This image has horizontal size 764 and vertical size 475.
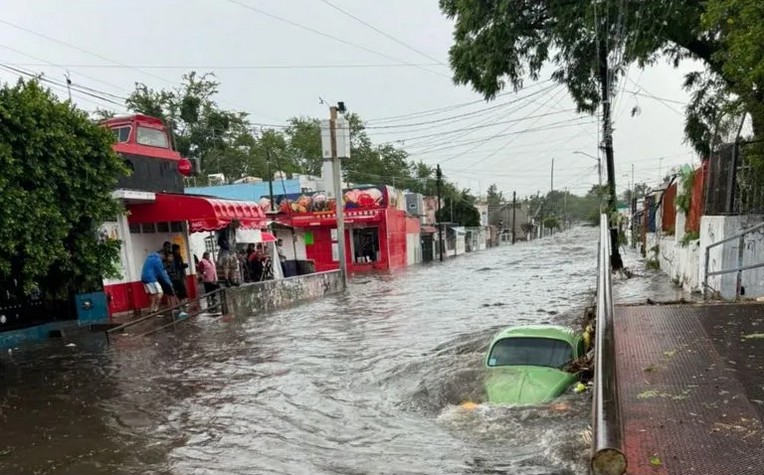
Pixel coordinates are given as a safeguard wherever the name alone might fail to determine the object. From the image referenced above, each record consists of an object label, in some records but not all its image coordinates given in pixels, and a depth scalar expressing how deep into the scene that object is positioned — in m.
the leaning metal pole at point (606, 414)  1.79
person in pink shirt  17.70
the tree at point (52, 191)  9.91
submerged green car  6.69
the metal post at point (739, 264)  9.07
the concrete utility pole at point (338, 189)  24.09
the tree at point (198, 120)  48.22
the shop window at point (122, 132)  16.97
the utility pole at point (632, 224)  49.94
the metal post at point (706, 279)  10.94
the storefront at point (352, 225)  36.59
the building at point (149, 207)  15.87
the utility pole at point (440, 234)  49.69
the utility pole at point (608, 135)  18.45
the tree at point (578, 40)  15.34
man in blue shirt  14.78
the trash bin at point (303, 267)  26.41
